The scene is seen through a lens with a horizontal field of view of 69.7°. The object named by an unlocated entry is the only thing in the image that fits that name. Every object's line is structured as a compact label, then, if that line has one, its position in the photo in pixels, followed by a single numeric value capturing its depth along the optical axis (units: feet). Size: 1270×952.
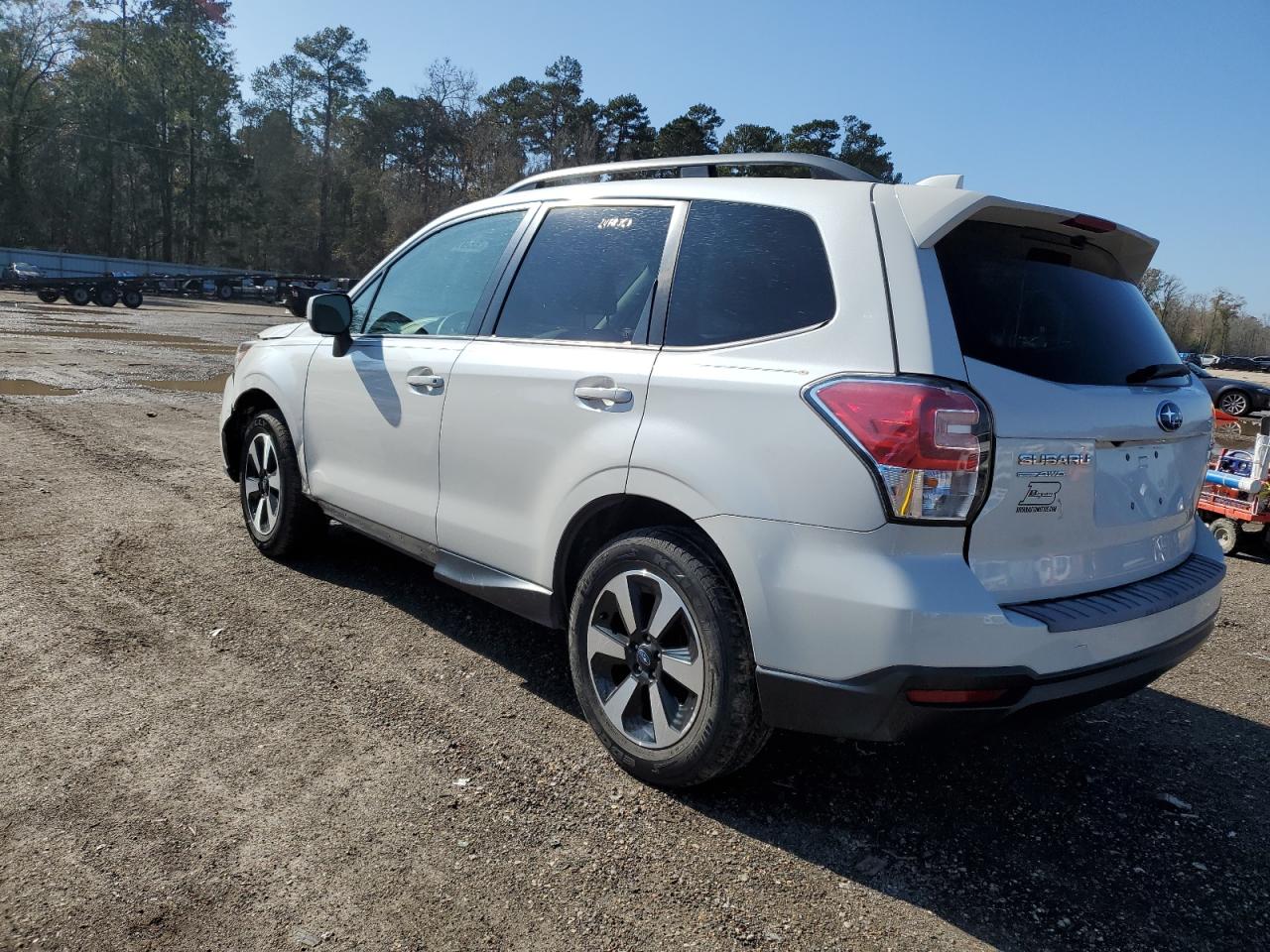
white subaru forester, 7.55
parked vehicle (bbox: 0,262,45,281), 128.36
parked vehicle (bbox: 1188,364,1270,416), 55.72
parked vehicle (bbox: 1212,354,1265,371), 192.24
